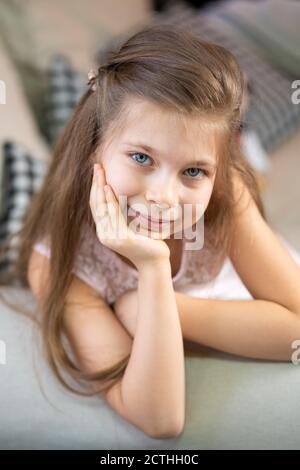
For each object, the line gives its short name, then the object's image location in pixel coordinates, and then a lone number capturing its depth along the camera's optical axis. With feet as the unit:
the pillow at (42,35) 5.90
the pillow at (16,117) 5.13
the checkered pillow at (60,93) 5.51
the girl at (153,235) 3.41
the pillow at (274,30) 6.33
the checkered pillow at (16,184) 4.77
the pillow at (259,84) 5.87
